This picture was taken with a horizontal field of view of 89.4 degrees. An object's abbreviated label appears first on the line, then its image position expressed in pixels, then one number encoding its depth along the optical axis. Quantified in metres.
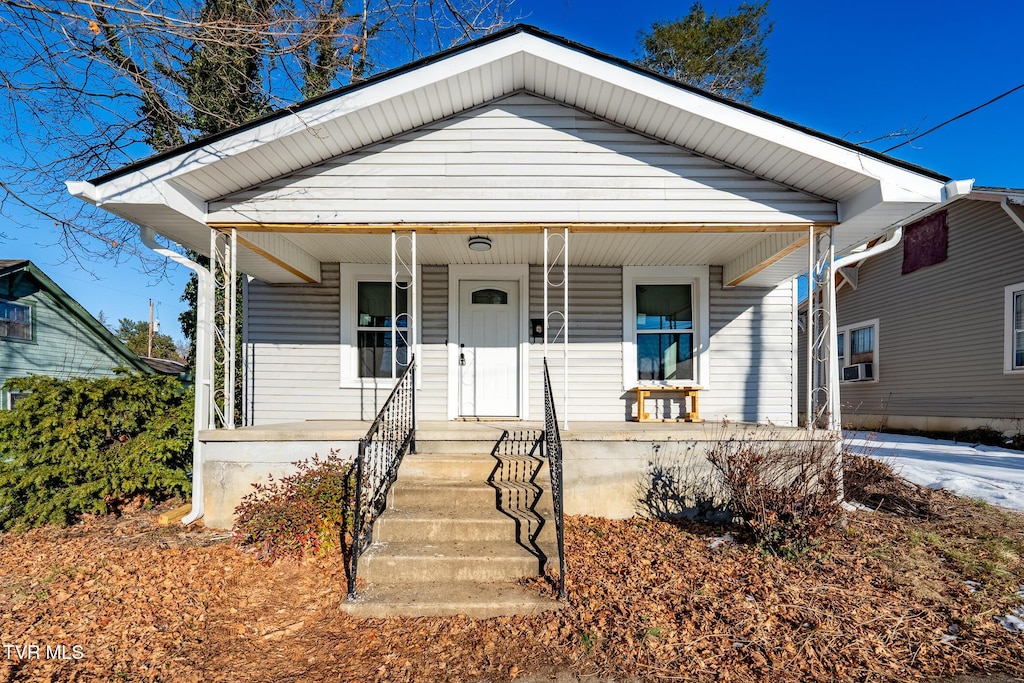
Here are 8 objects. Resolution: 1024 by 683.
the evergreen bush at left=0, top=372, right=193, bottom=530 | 5.37
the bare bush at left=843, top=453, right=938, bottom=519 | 5.32
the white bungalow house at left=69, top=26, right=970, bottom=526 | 5.18
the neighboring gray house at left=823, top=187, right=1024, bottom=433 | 9.85
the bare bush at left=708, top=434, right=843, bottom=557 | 4.27
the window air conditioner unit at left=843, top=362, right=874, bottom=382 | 13.25
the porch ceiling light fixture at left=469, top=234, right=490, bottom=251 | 6.34
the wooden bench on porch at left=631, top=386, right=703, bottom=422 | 7.06
